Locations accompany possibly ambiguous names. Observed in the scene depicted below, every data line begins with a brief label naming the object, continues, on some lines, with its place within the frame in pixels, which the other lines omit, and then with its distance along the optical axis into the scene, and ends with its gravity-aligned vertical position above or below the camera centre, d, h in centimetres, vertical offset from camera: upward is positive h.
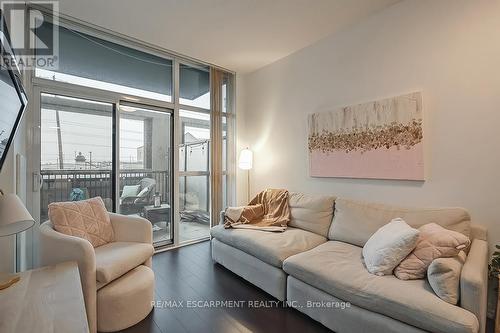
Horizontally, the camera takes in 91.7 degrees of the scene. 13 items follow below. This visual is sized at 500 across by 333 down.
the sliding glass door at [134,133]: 259 +47
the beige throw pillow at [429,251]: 157 -56
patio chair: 315 -39
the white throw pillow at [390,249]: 166 -58
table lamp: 113 -22
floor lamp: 377 +13
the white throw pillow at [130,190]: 313 -27
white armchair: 163 -81
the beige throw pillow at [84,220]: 200 -43
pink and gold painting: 223 +28
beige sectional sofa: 132 -75
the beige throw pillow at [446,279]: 134 -64
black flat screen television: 103 +37
